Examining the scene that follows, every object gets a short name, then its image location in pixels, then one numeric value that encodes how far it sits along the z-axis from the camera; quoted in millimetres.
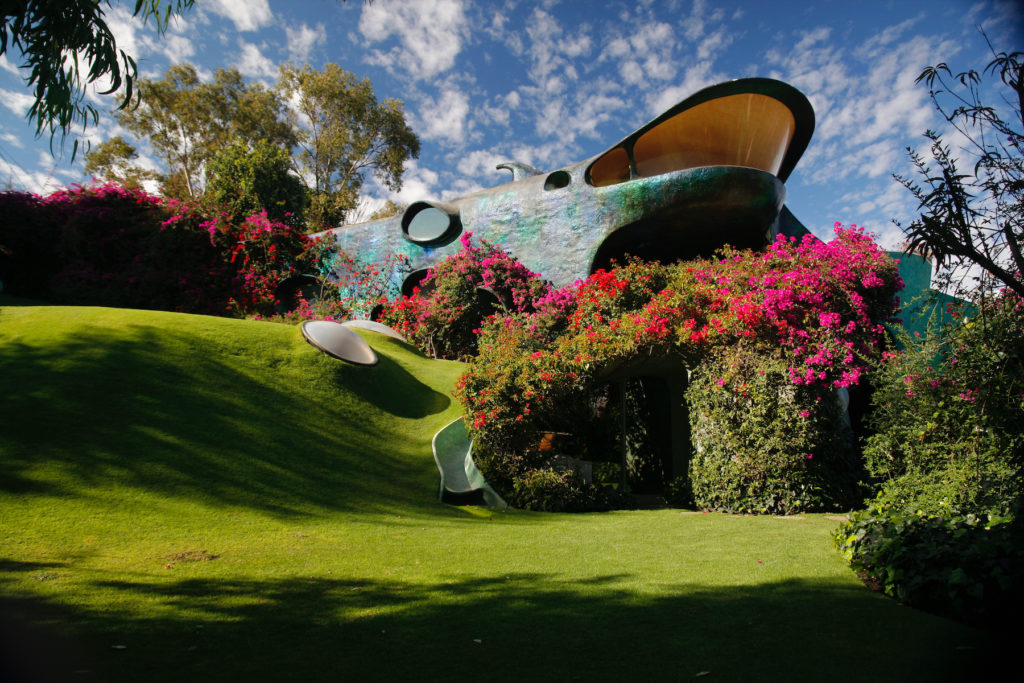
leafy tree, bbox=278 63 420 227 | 30719
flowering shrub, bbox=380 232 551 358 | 16359
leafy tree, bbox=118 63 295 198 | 29516
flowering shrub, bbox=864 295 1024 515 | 4379
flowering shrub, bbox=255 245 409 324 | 19031
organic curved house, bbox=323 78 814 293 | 14266
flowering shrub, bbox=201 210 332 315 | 17906
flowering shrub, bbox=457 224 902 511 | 7117
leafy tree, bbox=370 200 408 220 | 34312
